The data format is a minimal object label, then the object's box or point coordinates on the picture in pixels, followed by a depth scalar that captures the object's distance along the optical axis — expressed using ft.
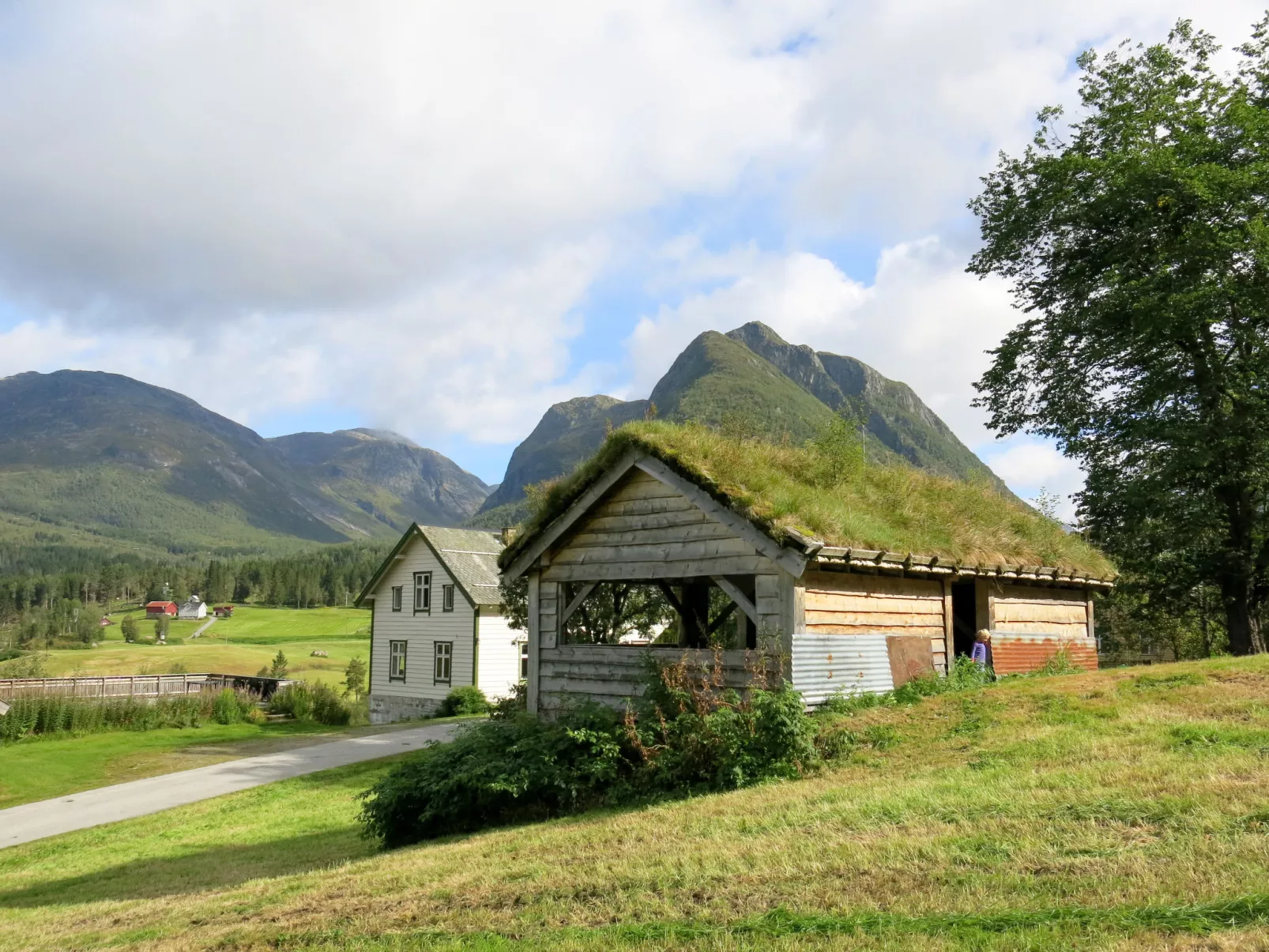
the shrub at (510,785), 39.29
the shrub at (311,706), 126.82
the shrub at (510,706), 59.03
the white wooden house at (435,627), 134.72
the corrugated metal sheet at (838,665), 42.27
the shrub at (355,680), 200.13
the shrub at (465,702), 128.16
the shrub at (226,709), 119.14
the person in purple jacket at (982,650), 52.42
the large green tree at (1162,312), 78.84
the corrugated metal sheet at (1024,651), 55.31
